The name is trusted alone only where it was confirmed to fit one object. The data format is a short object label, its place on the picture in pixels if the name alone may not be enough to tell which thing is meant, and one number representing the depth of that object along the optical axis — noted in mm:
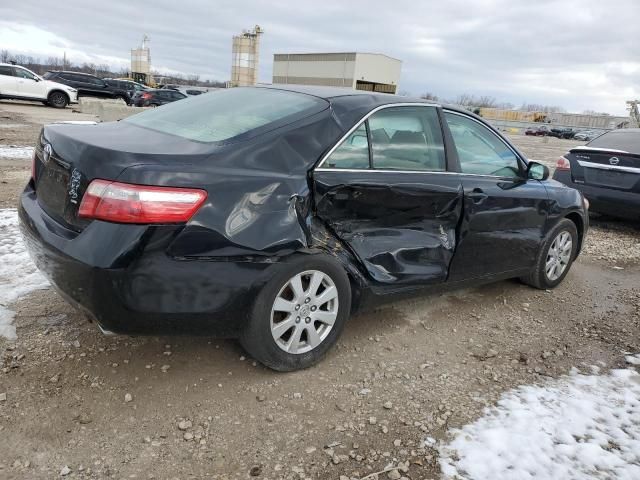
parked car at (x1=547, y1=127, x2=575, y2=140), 64250
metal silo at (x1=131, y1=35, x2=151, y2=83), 77250
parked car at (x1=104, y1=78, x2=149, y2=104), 32188
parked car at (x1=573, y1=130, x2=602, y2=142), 60750
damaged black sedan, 2449
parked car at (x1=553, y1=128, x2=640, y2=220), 6898
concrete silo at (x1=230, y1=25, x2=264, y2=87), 59900
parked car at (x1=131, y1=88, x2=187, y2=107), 29281
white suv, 22922
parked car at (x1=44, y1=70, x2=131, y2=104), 30922
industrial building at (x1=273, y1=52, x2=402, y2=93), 58312
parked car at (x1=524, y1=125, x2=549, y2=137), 66169
